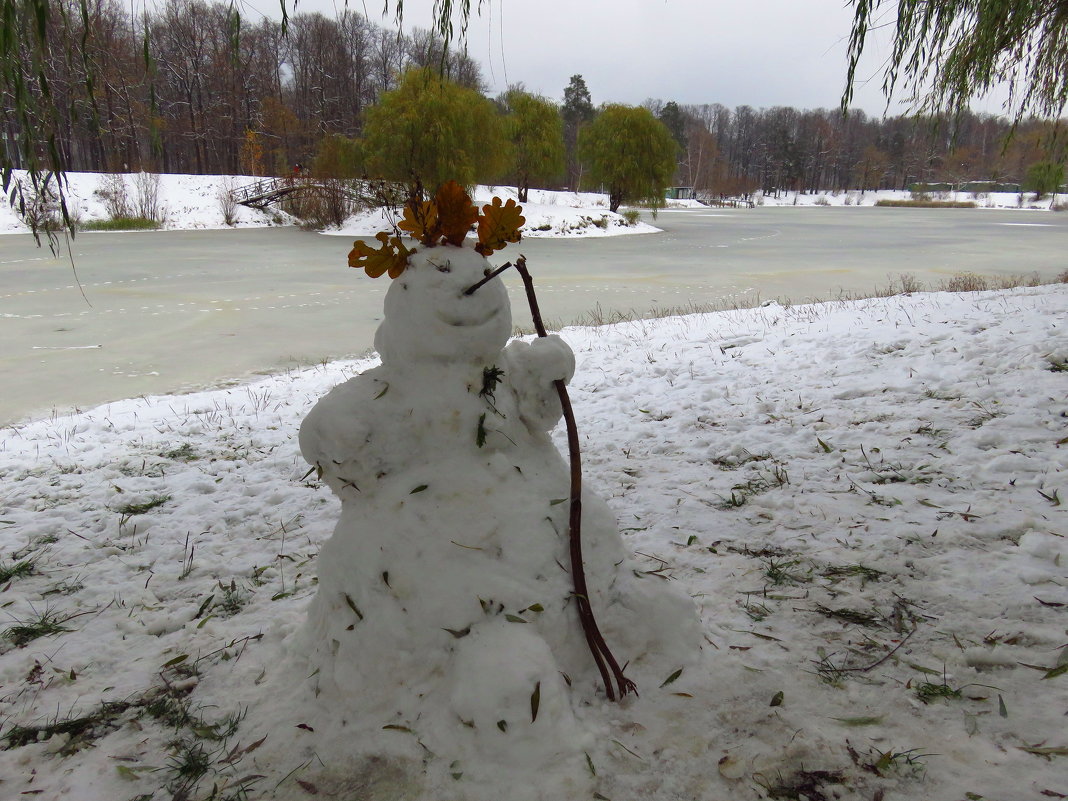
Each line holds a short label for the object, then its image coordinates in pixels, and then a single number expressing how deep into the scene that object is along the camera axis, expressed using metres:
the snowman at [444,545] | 1.43
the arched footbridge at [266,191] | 24.22
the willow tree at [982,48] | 2.76
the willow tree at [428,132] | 19.56
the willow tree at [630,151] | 25.70
